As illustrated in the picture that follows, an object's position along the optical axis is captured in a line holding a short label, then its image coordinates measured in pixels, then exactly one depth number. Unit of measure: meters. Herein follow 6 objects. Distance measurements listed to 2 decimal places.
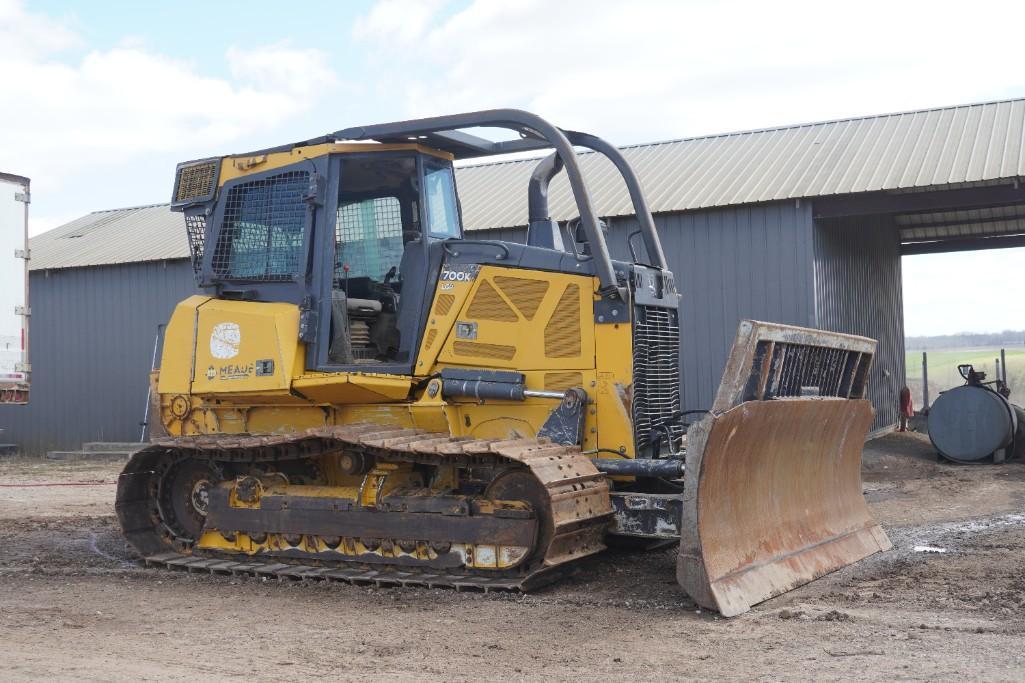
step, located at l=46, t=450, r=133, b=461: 20.80
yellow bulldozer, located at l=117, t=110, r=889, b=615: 7.15
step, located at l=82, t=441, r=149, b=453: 21.17
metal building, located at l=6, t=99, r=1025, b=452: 16.84
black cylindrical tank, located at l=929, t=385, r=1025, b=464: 17.14
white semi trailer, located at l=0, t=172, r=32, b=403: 13.07
